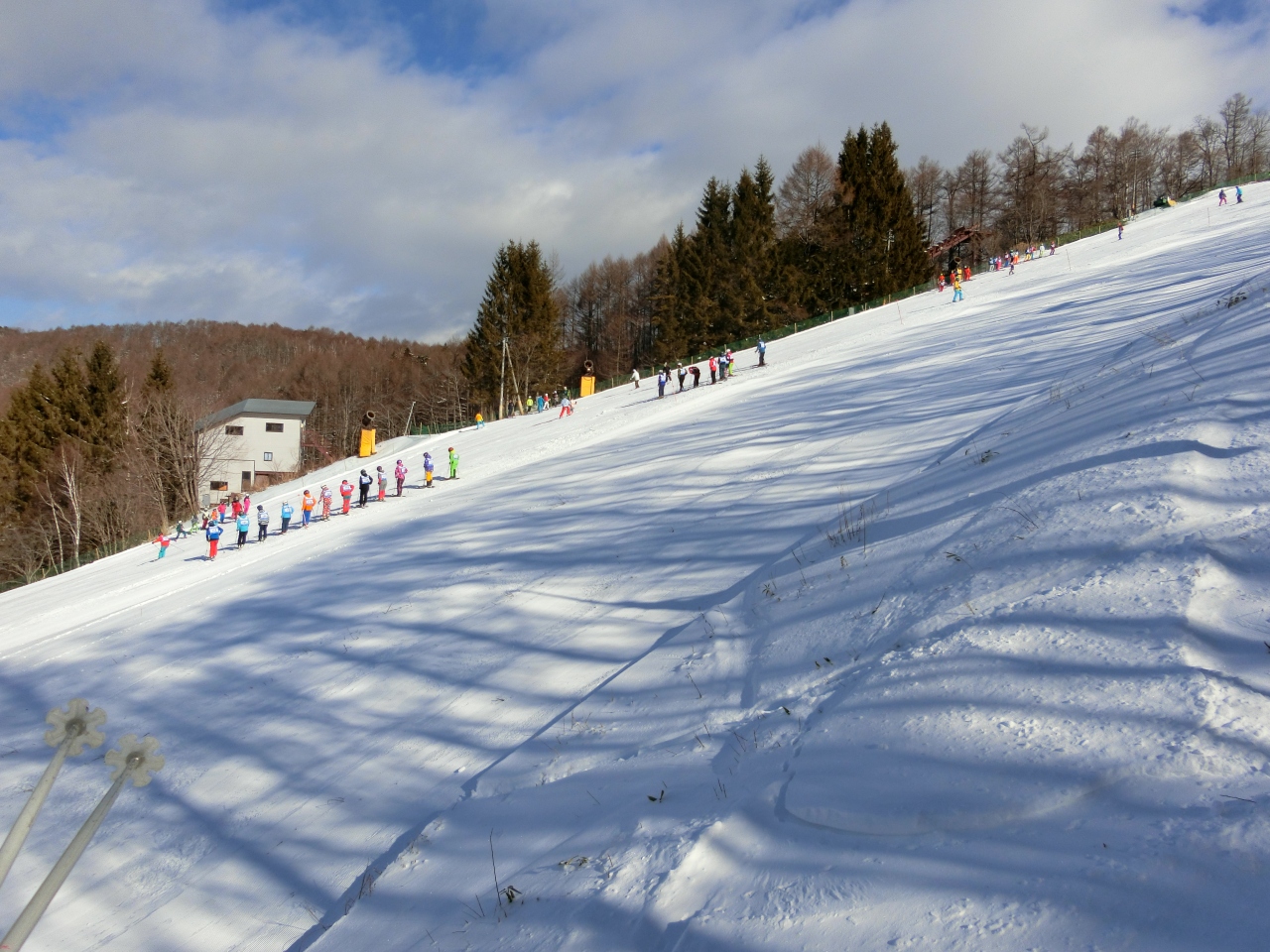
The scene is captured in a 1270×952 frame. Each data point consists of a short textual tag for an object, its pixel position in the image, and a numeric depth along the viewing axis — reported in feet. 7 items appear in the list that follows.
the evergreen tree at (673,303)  208.95
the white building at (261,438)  209.05
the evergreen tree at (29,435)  157.69
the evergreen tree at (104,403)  167.94
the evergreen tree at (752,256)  198.80
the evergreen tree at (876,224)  189.98
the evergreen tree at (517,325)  197.16
